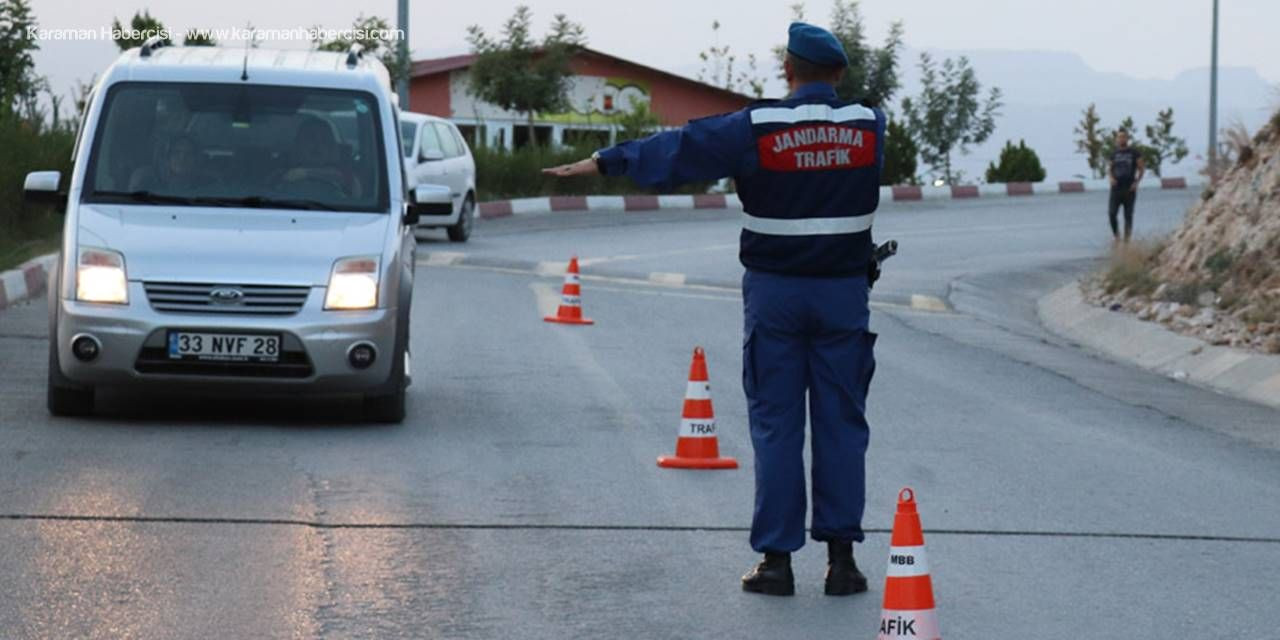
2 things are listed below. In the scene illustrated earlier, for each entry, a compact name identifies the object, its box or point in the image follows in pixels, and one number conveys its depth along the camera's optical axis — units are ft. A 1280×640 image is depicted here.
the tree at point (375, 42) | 130.31
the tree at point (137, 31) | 119.44
